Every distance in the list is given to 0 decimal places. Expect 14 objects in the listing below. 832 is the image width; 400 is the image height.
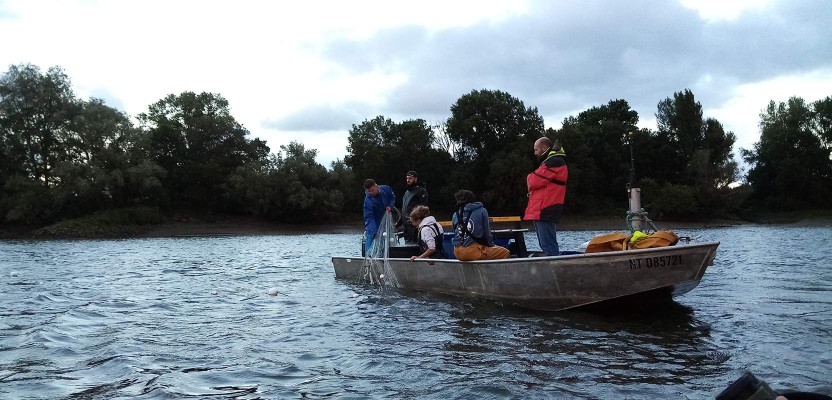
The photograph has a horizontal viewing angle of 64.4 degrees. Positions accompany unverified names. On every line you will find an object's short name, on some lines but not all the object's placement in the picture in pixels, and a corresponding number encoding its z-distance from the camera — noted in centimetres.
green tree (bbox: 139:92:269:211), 6269
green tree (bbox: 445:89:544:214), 6178
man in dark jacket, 1364
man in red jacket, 984
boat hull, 860
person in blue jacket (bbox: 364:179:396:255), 1444
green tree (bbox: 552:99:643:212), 6406
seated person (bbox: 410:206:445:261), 1175
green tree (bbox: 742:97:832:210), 6775
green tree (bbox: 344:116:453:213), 6353
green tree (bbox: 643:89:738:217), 6400
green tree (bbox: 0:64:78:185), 5641
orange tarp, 867
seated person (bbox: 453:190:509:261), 1014
